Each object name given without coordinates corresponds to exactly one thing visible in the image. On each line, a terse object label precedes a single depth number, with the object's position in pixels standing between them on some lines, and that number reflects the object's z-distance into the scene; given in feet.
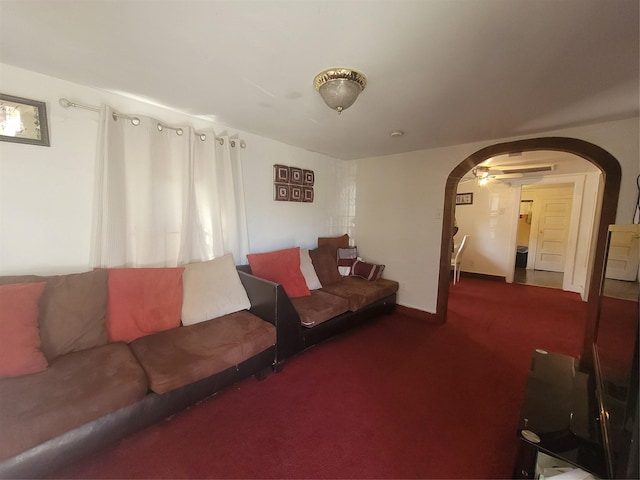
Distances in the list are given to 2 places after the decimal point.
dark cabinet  3.23
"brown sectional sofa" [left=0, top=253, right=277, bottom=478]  3.60
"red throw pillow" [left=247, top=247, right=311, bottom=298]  8.43
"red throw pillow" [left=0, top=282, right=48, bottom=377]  4.15
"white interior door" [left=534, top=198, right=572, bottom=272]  19.40
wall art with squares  10.09
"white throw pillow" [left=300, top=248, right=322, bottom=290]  9.60
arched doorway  7.16
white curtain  6.10
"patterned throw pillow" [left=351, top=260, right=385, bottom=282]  11.19
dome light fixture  4.67
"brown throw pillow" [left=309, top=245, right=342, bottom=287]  10.48
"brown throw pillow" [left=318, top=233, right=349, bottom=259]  11.93
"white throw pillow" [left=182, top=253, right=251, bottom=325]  6.51
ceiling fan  14.05
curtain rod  5.60
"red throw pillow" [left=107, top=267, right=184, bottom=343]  5.61
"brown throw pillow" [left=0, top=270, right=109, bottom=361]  4.84
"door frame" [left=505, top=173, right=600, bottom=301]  14.99
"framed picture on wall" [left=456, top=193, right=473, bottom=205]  18.64
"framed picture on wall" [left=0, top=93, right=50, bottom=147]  5.04
